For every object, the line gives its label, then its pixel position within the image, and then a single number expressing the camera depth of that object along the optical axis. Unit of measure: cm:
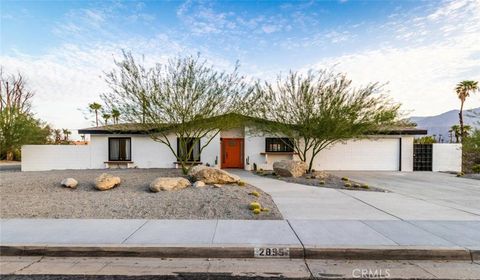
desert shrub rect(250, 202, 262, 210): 666
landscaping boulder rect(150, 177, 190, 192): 862
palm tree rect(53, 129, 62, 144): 2869
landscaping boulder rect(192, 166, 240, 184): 1004
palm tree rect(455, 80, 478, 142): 2939
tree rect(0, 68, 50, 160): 1888
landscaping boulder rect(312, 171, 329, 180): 1317
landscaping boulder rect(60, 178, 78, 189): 895
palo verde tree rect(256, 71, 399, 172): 1260
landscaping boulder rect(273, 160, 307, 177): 1336
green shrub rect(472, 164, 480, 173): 1767
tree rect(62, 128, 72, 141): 3172
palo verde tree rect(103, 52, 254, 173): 1095
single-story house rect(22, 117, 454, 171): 1723
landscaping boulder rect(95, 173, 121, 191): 878
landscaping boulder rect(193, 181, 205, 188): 915
